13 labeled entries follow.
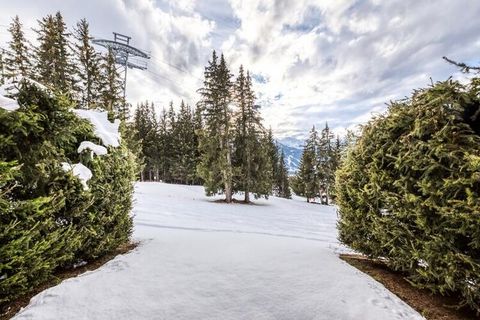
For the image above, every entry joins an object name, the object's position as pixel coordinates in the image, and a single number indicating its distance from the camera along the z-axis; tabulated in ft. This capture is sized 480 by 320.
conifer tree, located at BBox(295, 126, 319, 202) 141.59
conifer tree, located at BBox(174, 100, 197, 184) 155.94
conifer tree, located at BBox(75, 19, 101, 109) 76.59
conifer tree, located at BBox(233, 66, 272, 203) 77.82
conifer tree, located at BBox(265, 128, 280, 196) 173.22
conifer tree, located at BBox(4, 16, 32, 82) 78.96
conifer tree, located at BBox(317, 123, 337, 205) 135.39
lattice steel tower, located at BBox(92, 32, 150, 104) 87.25
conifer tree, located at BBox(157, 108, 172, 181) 164.76
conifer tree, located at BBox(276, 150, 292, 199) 198.49
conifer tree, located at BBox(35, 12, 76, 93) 71.87
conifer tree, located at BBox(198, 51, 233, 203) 76.02
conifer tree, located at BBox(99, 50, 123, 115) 84.84
